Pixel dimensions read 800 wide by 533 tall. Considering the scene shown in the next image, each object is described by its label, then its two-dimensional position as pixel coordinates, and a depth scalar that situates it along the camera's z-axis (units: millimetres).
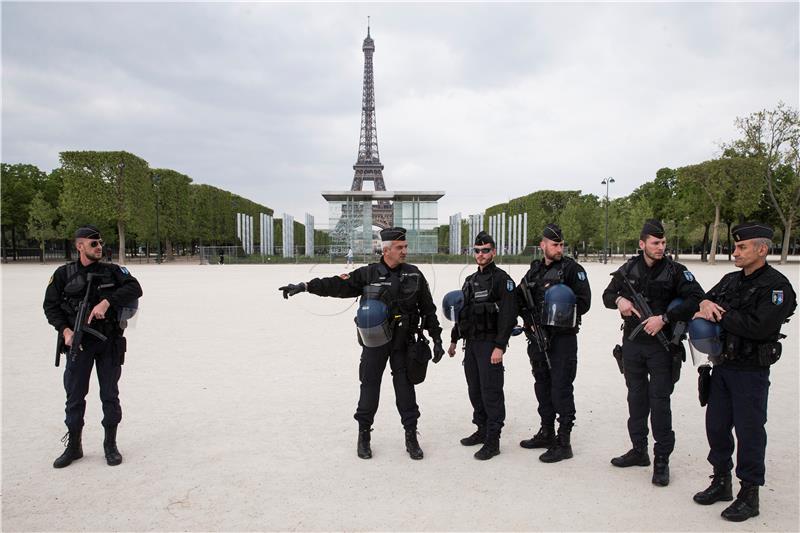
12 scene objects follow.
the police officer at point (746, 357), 3771
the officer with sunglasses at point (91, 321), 4809
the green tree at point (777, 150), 43656
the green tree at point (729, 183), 44344
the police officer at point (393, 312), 4973
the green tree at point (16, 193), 50812
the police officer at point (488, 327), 4922
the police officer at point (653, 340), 4355
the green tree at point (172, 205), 53188
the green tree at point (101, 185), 44812
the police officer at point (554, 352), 4922
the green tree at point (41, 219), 48094
